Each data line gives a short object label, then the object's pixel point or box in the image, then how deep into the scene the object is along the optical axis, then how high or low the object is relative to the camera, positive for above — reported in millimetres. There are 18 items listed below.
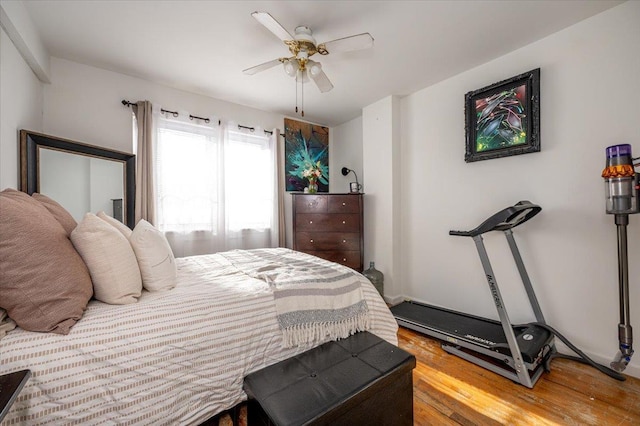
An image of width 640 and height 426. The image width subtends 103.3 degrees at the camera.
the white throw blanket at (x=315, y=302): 1345 -502
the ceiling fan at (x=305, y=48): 1672 +1205
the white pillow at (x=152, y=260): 1316 -231
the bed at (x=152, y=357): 837 -552
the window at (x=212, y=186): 2838 +362
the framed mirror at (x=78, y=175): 1973 +382
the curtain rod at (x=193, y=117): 2635 +1171
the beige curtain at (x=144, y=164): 2620 +550
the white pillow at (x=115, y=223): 1563 -39
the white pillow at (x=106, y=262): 1124 -202
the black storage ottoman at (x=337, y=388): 940 -716
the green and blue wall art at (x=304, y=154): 3791 +946
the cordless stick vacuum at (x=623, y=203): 1557 +39
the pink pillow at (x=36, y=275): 892 -211
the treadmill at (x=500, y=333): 1735 -1013
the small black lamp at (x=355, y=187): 3575 +373
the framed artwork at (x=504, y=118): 2150 +852
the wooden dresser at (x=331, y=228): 3273 -180
